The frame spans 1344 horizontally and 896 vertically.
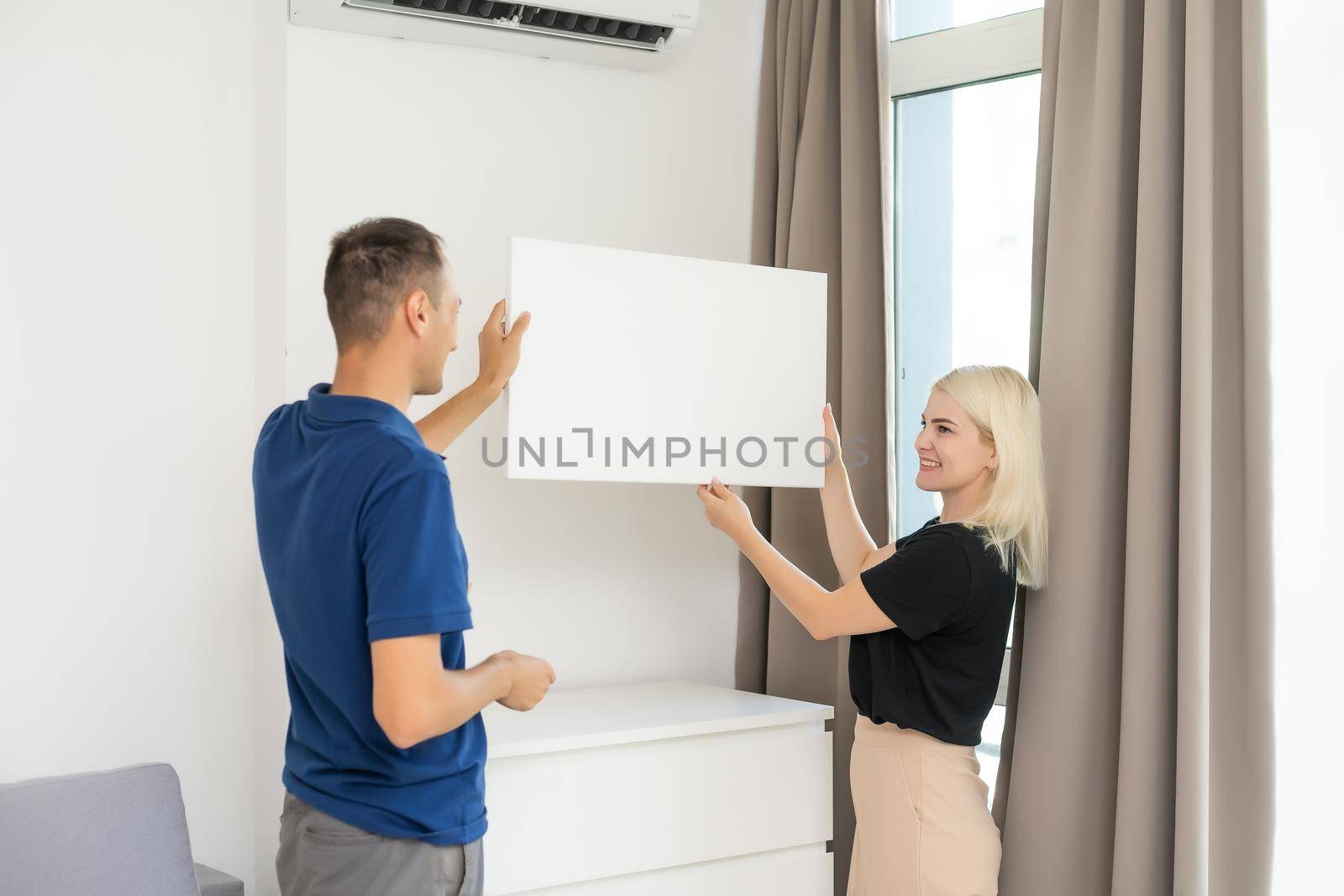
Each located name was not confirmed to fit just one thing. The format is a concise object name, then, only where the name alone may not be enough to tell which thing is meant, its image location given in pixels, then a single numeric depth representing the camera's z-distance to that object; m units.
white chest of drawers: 1.97
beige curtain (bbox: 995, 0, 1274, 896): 1.78
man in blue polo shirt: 1.28
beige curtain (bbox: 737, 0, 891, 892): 2.56
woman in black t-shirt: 1.85
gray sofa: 1.85
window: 2.48
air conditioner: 2.33
